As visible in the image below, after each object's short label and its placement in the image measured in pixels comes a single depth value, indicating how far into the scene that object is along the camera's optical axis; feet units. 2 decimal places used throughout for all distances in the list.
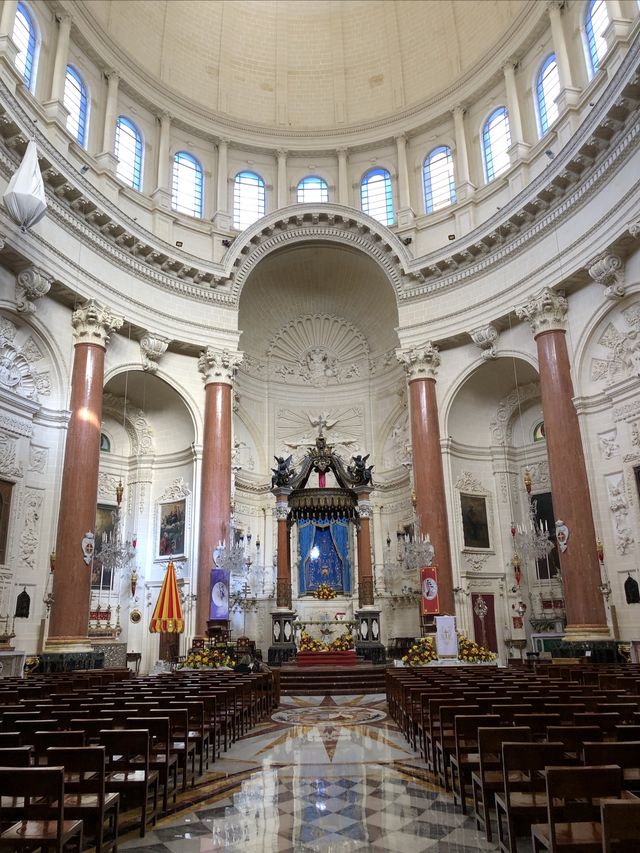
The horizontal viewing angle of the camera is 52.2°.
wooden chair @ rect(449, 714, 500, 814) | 17.92
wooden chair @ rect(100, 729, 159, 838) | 16.25
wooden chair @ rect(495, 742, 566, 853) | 13.37
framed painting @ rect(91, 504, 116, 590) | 69.00
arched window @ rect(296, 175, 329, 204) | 89.61
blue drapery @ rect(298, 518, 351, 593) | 80.74
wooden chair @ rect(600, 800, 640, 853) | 9.04
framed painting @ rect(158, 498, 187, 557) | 72.74
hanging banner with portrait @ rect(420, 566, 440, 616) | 64.13
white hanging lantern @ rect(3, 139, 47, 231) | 48.88
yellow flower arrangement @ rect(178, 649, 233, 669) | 55.47
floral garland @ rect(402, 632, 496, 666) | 56.95
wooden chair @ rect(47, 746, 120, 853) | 13.71
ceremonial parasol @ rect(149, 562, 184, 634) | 58.23
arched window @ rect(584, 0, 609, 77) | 62.13
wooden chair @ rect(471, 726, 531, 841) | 15.54
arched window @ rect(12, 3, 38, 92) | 61.46
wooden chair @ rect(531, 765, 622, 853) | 10.87
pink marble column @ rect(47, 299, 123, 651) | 53.47
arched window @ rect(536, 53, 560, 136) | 69.46
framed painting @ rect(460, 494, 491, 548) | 72.74
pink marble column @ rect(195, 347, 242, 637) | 67.72
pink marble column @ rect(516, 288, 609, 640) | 54.44
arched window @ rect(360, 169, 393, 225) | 87.25
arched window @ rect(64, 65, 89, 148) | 68.85
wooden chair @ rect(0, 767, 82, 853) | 11.64
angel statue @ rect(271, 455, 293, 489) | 74.84
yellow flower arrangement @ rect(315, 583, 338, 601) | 77.30
